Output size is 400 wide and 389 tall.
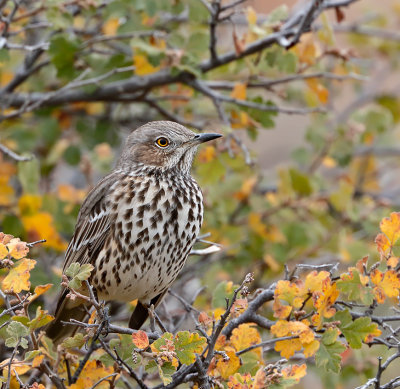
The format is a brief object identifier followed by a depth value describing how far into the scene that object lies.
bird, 8.01
